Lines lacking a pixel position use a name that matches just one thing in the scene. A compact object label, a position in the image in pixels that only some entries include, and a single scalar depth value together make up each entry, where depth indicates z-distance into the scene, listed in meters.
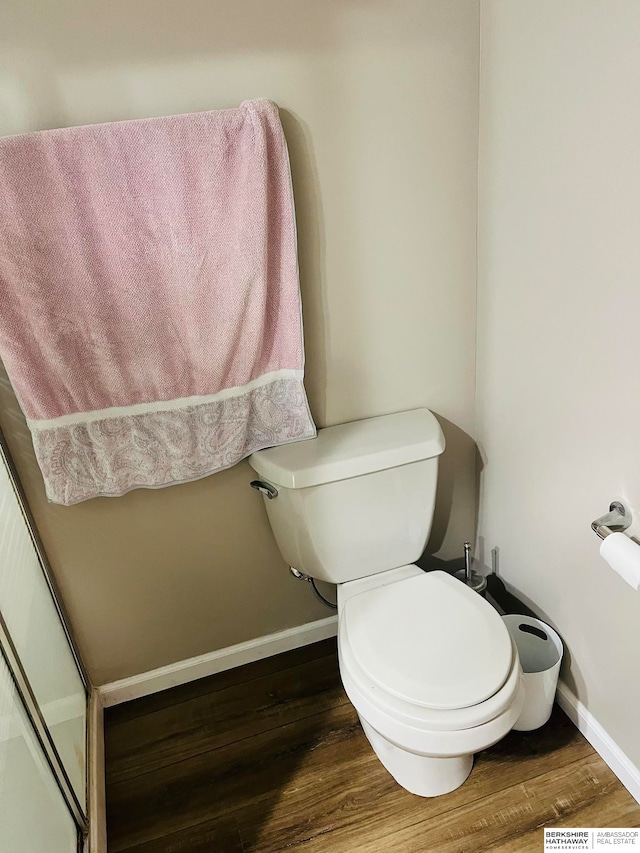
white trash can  1.59
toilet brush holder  1.86
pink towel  1.33
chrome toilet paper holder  1.34
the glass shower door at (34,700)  1.06
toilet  1.34
